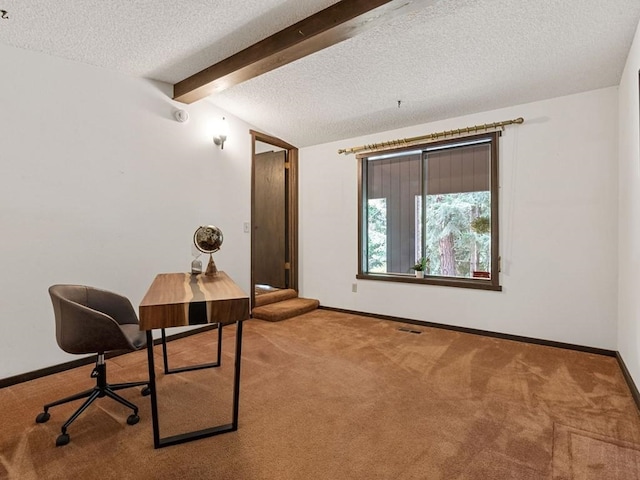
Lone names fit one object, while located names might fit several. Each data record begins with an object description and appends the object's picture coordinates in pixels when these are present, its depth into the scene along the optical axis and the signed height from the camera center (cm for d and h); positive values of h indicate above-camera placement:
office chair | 185 -55
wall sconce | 406 +127
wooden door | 524 +34
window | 371 +35
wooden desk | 155 -33
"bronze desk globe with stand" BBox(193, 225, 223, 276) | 269 +1
